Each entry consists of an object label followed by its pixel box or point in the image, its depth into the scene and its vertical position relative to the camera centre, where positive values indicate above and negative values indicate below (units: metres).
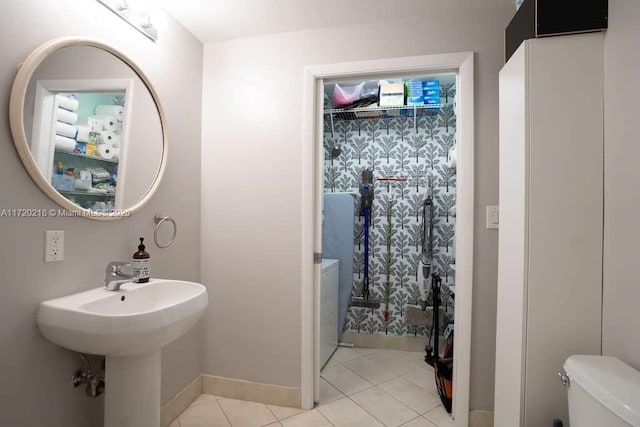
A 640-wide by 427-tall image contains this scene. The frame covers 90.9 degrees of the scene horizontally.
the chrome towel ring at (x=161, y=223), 1.71 -0.07
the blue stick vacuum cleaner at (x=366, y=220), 3.02 -0.05
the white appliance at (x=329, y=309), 2.45 -0.79
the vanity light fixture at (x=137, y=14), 1.47 +0.97
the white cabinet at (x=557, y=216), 1.16 +0.00
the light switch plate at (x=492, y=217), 1.74 +0.00
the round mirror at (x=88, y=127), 1.13 +0.35
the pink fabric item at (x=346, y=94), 2.68 +1.03
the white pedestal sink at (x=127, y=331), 1.06 -0.42
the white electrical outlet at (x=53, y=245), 1.18 -0.13
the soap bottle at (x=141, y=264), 1.42 -0.24
